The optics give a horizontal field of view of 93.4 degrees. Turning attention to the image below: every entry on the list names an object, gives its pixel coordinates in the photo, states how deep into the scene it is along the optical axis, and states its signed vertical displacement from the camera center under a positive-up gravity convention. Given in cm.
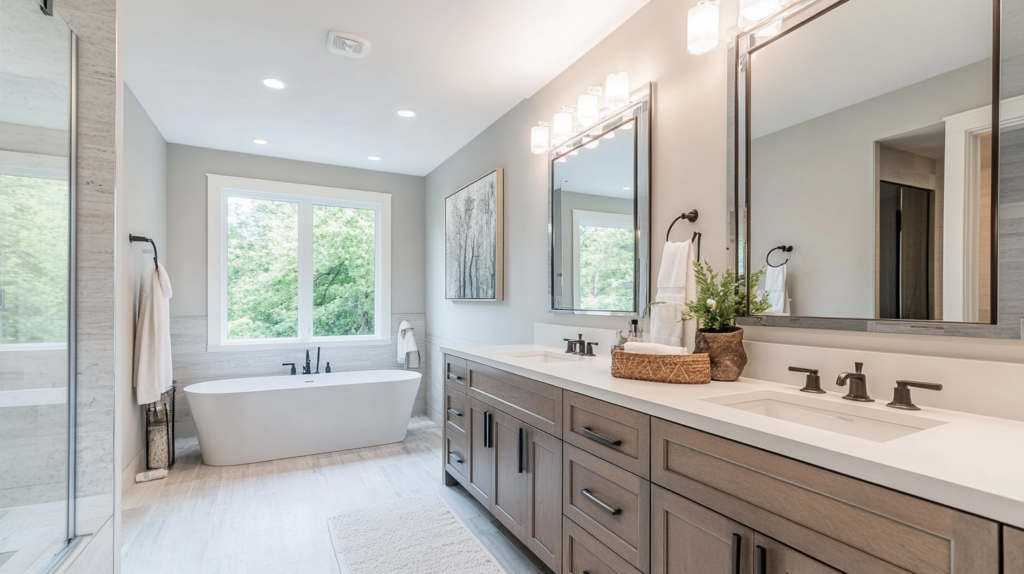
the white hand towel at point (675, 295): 191 -3
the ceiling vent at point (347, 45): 240 +124
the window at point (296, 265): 438 +21
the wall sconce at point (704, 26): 173 +95
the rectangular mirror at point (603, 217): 222 +37
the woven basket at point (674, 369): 162 -28
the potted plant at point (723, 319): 166 -11
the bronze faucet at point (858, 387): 131 -27
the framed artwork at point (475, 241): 352 +38
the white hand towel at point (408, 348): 487 -62
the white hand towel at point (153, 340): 319 -36
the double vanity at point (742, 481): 78 -42
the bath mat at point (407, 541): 214 -124
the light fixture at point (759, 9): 159 +93
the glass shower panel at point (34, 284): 114 +1
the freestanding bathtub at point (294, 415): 348 -99
